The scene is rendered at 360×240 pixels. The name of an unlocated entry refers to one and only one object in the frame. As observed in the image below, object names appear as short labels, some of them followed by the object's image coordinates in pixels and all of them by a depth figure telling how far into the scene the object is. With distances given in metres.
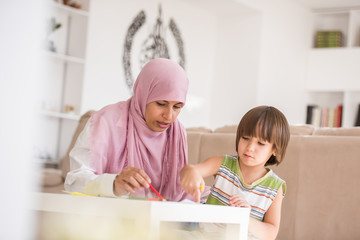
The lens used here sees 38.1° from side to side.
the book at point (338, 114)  6.23
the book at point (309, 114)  6.50
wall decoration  5.34
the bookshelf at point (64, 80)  4.93
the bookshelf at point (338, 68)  6.19
